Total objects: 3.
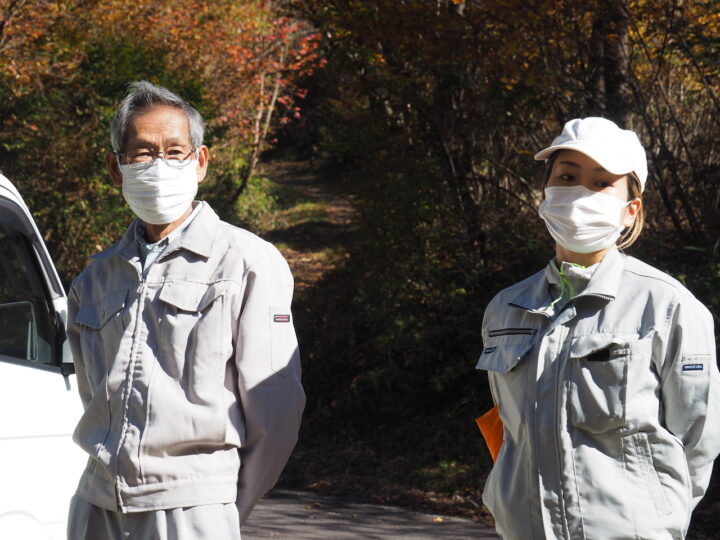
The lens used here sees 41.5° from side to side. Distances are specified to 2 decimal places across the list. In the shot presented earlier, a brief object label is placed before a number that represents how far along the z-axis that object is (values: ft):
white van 11.16
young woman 8.27
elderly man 8.47
